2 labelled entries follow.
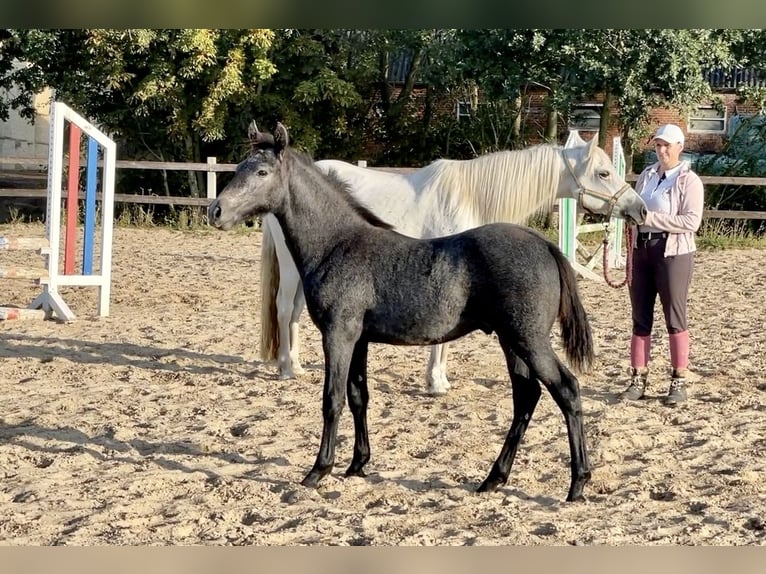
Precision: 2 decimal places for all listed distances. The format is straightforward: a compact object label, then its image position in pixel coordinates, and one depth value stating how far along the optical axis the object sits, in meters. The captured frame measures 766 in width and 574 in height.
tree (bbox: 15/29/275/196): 19.45
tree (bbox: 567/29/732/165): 17.94
